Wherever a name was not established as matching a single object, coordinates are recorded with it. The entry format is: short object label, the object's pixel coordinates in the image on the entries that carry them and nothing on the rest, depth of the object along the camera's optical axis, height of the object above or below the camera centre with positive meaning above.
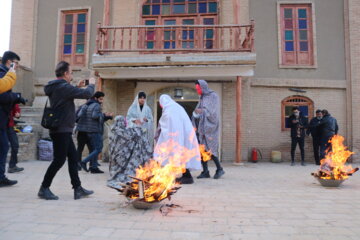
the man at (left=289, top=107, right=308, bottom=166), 9.21 +0.39
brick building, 10.05 +2.91
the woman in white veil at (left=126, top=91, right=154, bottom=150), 6.25 +0.62
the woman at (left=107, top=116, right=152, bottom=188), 5.13 -0.17
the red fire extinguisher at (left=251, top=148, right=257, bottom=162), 9.70 -0.37
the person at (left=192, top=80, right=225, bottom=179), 5.97 +0.45
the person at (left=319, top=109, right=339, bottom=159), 9.03 +0.47
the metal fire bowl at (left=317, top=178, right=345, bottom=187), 5.04 -0.64
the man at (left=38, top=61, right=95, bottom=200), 3.80 +0.24
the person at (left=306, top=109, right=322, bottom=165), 9.29 +0.41
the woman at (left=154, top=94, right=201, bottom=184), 5.01 +0.05
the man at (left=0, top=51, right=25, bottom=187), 4.53 +0.46
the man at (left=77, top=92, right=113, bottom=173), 6.57 +0.33
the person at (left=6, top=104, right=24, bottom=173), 5.94 -0.03
